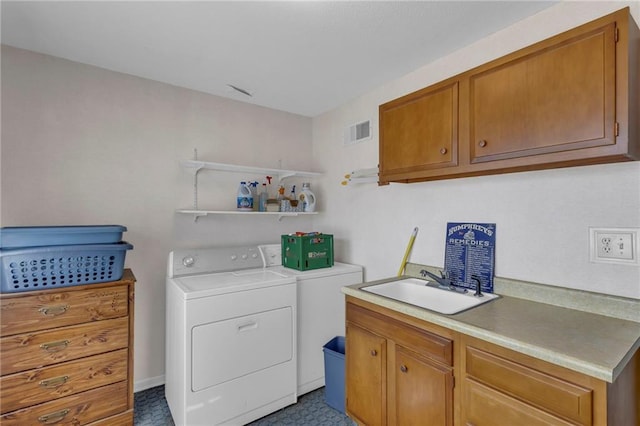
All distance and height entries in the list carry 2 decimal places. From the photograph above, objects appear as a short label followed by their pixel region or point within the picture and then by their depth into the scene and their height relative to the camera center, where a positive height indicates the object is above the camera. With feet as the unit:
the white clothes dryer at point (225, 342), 5.98 -2.75
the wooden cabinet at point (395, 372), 4.50 -2.68
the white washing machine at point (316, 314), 7.59 -2.61
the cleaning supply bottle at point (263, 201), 9.18 +0.39
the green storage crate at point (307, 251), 8.11 -1.03
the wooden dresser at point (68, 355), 5.15 -2.62
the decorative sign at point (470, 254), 5.82 -0.79
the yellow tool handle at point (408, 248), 7.22 -0.82
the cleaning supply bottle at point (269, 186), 9.44 +0.90
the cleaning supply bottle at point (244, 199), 8.61 +0.42
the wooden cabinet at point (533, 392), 3.12 -2.05
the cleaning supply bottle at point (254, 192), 9.08 +0.66
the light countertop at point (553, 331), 3.15 -1.48
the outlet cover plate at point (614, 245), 4.29 -0.44
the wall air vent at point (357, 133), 8.61 +2.41
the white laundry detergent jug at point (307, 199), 9.75 +0.48
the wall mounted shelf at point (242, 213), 7.77 +0.02
